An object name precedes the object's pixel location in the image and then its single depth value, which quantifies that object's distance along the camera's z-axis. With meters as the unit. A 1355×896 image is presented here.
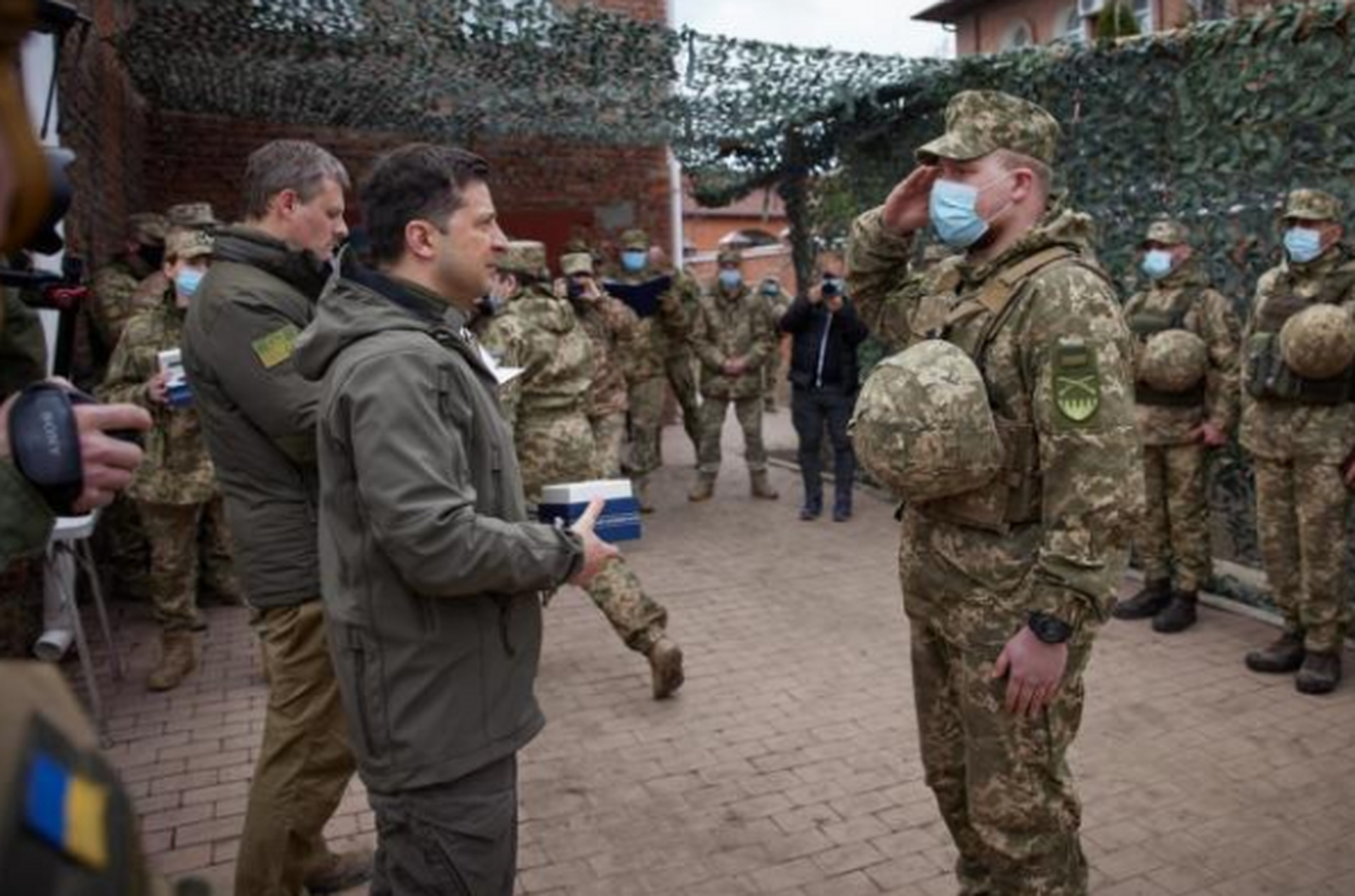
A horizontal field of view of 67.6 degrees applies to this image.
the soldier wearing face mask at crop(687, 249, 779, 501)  8.87
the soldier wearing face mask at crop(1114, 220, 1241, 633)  5.14
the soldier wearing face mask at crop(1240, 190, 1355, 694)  4.37
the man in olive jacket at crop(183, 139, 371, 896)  2.63
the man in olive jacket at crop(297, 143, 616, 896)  1.89
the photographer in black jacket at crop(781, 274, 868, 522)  8.10
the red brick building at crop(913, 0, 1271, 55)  21.30
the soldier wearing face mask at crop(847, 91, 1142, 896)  2.24
